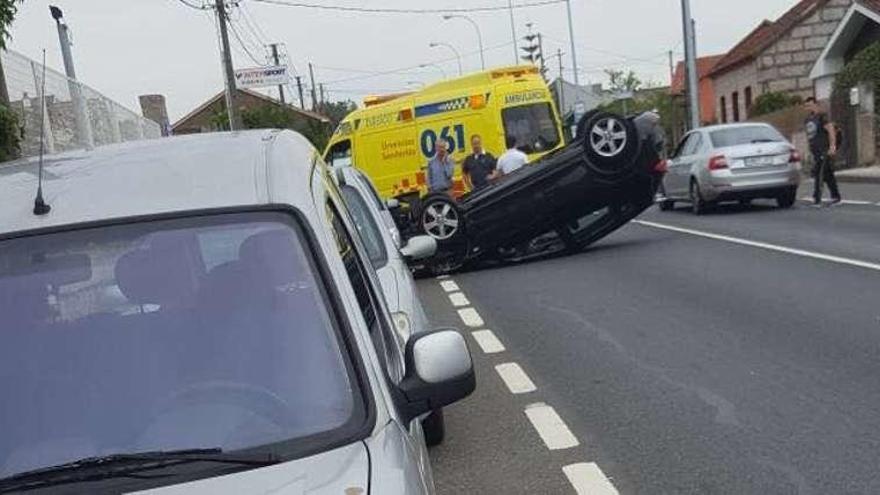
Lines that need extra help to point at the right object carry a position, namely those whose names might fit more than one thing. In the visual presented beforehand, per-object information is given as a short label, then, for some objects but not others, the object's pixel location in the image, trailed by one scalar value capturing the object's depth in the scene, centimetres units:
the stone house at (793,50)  4344
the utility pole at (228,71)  3272
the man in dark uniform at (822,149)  1784
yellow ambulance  1888
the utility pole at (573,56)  5416
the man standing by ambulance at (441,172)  1708
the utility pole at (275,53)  6315
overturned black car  1305
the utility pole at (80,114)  1619
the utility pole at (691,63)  3000
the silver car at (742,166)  1780
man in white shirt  1579
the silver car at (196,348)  247
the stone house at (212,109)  8112
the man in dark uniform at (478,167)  1661
